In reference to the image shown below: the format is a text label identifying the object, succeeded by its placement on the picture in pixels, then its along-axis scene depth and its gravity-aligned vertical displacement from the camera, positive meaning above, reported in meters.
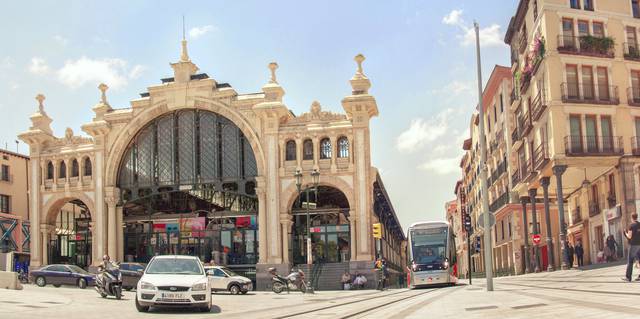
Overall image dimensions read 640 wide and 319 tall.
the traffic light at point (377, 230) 41.16 +0.85
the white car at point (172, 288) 20.03 -0.87
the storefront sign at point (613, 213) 39.78 +1.29
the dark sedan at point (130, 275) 39.91 -0.98
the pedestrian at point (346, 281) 44.38 -1.86
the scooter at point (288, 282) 38.56 -1.57
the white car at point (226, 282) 36.91 -1.38
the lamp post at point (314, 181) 39.98 +3.48
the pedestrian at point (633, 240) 20.41 -0.07
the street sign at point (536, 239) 44.00 +0.10
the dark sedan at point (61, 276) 40.41 -0.94
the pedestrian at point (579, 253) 39.78 -0.69
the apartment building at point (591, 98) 40.00 +7.19
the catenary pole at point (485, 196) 24.29 +1.47
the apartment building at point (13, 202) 62.34 +4.62
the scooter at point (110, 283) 27.98 -0.93
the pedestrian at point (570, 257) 39.68 -0.94
